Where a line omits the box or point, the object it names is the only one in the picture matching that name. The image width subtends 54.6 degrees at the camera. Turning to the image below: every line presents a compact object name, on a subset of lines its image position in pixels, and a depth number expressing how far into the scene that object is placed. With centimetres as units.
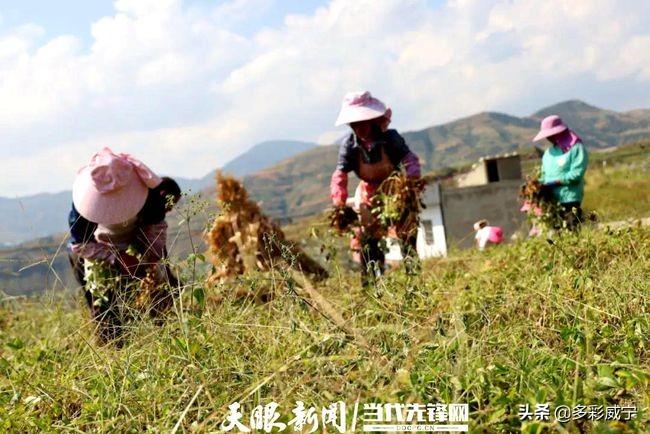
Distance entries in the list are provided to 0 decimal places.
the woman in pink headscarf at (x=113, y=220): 425
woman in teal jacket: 611
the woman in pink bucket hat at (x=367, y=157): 518
